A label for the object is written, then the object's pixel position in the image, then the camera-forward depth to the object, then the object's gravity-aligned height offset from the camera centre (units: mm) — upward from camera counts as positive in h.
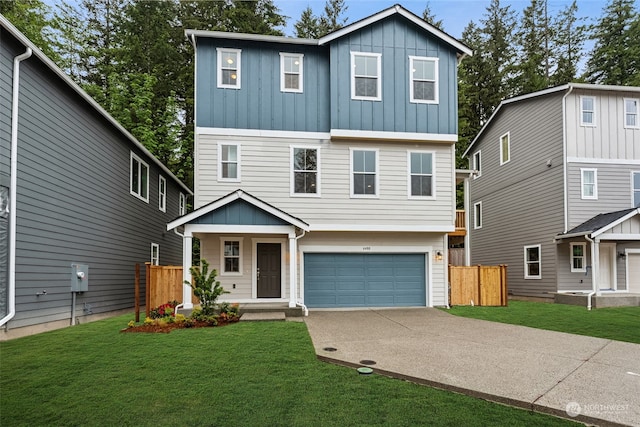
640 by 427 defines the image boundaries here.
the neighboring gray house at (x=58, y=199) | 7613 +919
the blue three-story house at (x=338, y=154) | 11781 +2498
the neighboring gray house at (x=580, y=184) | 14453 +1926
